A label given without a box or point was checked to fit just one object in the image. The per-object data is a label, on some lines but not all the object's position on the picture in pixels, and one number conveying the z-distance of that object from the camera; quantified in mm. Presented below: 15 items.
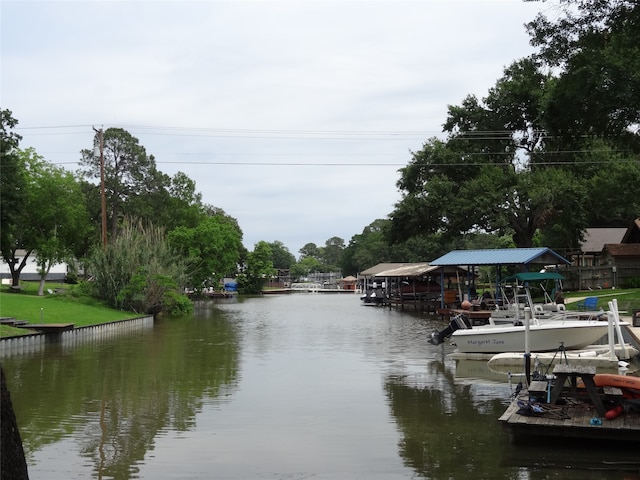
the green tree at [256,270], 102569
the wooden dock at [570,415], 10469
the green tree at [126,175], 71312
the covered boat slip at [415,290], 52781
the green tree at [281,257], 177500
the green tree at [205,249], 70250
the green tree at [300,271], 171125
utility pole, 42656
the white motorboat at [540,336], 20562
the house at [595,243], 58516
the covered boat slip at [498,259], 34469
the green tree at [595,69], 13578
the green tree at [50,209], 54969
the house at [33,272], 88562
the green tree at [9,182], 42875
